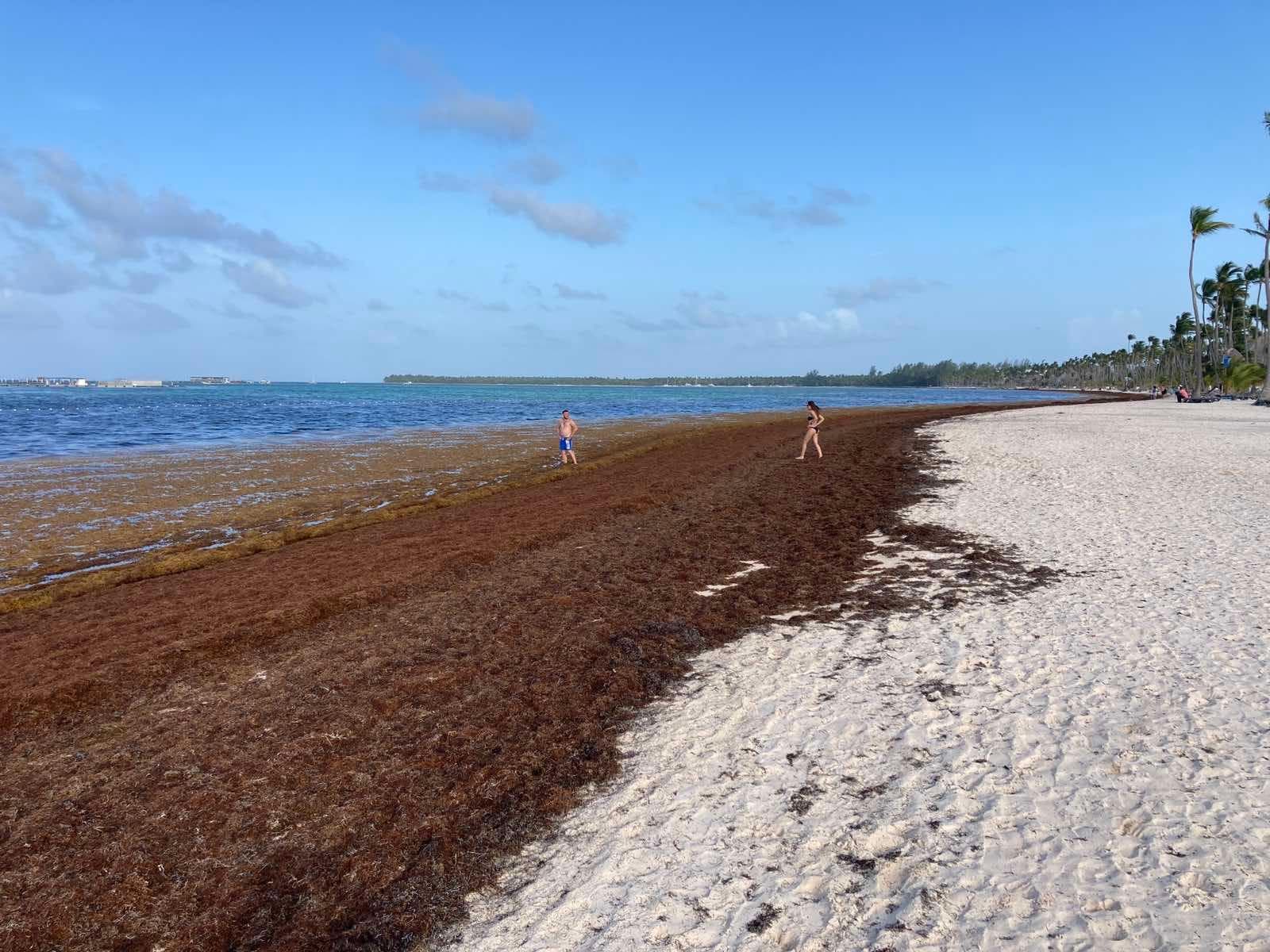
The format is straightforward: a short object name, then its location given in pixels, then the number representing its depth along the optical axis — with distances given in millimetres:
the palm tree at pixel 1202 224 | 59219
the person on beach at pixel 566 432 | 25172
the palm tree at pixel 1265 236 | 51281
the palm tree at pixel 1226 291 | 71625
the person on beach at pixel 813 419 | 23688
